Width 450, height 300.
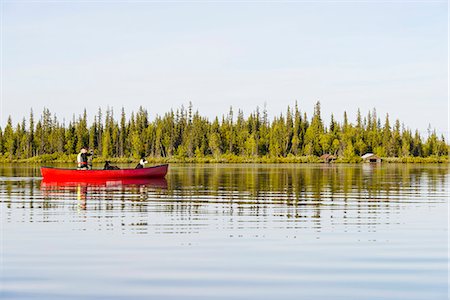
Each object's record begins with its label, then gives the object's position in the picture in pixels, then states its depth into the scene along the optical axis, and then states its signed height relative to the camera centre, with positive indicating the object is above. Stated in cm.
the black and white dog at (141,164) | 4670 -19
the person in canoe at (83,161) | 4362 +4
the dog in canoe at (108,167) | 4418 -36
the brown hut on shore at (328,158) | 13162 +38
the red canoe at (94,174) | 4272 -77
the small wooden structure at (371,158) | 13150 +32
